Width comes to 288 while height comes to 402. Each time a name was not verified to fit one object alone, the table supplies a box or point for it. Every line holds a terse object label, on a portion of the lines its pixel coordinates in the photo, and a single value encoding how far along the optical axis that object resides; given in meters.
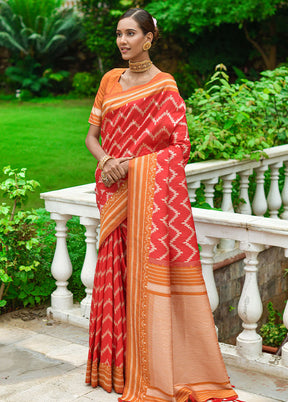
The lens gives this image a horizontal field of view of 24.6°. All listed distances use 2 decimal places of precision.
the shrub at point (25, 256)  4.36
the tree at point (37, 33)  18.88
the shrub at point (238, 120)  5.55
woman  3.17
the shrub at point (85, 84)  18.03
